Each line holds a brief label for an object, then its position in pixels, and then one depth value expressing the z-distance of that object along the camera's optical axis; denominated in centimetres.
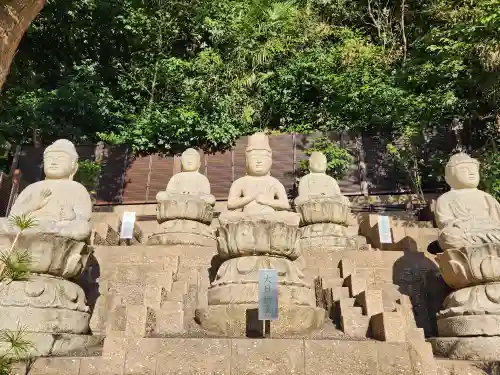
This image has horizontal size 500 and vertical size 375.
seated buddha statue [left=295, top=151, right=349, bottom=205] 829
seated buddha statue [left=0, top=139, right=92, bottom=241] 508
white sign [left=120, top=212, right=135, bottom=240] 759
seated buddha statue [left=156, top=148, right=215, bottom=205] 809
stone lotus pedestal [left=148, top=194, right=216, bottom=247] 761
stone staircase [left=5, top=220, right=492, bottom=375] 389
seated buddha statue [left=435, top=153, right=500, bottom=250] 523
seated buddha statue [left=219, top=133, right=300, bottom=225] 594
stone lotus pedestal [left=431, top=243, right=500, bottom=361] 464
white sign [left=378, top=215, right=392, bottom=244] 732
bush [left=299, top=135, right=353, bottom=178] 1233
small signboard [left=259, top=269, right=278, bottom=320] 410
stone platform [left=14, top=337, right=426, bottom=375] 387
